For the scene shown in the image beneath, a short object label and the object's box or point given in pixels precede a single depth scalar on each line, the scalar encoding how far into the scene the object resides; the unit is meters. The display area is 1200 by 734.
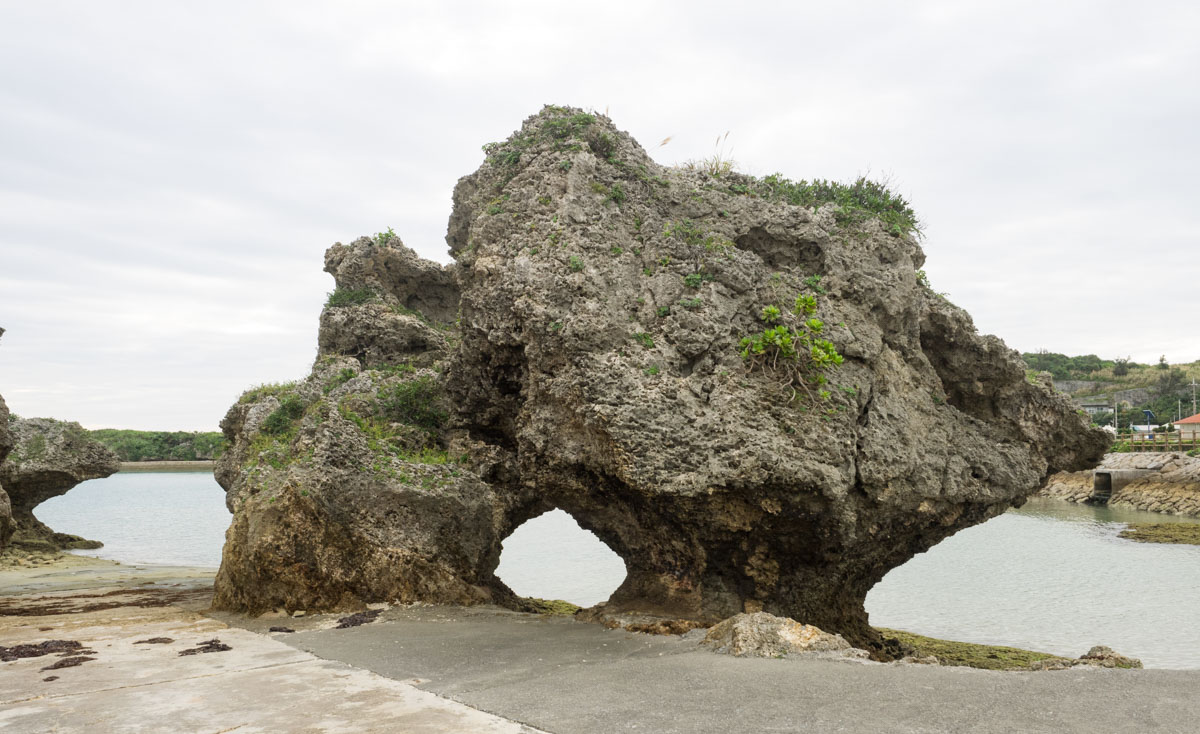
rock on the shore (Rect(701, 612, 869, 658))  8.86
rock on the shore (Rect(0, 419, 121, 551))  25.42
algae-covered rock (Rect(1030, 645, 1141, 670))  9.28
